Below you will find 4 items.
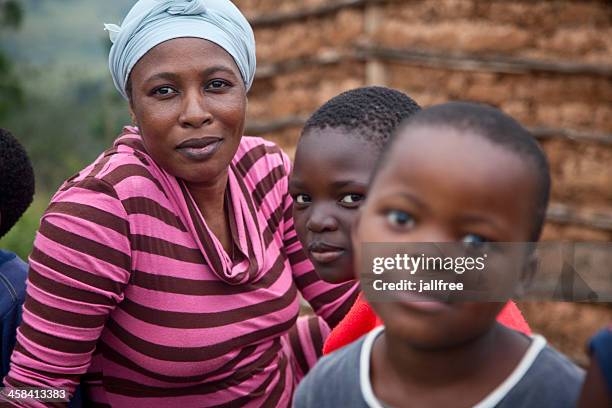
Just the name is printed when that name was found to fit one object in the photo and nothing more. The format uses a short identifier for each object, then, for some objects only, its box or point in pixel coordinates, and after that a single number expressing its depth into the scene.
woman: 1.88
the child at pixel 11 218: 2.22
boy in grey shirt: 1.16
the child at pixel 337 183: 1.67
